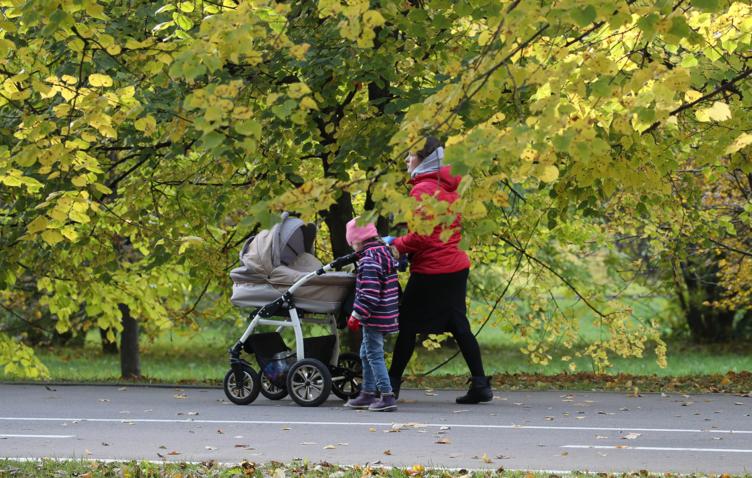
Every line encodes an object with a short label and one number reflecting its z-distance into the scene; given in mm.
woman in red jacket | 19391
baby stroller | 20406
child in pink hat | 19203
